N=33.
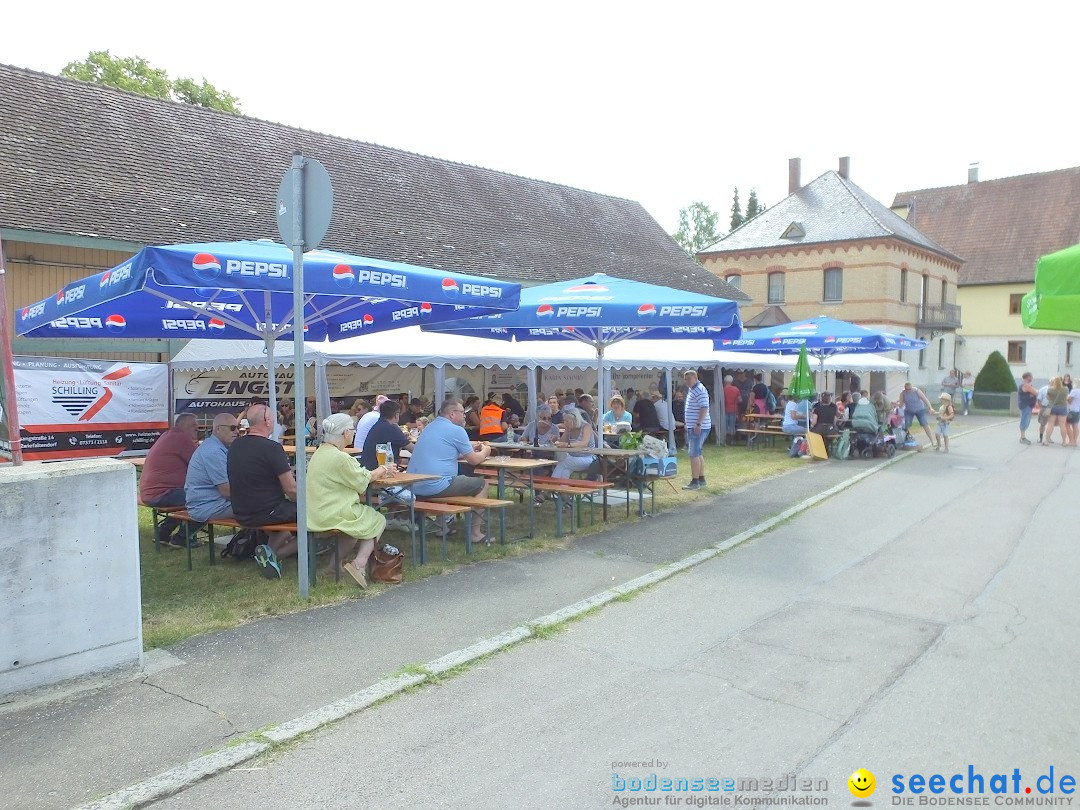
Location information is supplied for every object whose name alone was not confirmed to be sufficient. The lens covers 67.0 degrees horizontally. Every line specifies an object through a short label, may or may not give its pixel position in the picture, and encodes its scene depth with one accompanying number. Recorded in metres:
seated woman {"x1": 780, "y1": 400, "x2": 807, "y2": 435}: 16.95
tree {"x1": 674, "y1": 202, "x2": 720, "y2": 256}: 76.62
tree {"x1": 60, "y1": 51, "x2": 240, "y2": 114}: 30.47
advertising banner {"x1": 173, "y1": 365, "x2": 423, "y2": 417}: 14.48
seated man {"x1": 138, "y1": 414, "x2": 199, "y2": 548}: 7.85
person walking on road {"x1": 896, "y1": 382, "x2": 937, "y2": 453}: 17.33
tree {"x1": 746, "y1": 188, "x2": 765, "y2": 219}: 70.19
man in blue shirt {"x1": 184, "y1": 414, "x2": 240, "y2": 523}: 7.19
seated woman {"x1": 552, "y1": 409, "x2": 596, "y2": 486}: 10.16
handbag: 6.57
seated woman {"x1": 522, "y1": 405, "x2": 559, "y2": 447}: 11.02
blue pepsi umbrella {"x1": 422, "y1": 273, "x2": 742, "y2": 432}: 9.10
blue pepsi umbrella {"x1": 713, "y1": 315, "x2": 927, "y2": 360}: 16.33
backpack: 7.41
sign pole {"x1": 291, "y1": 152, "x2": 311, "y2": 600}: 5.84
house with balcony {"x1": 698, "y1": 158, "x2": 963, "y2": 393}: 34.34
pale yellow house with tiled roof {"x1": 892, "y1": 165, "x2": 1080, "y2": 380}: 43.12
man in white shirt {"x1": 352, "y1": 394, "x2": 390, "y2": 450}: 10.36
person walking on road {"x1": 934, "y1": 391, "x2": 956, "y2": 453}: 17.83
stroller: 16.12
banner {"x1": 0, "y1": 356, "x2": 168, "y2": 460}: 12.20
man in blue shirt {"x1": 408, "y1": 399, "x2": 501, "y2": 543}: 7.86
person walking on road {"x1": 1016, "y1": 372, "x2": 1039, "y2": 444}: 19.50
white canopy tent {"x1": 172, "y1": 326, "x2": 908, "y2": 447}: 11.95
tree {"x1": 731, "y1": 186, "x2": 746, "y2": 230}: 70.44
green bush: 34.19
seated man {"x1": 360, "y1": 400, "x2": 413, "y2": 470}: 8.36
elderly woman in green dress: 6.41
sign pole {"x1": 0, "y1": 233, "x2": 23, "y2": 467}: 4.76
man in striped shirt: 11.73
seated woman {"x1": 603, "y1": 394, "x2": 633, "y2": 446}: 11.66
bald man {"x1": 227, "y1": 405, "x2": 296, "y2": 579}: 6.67
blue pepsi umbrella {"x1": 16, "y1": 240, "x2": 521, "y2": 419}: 5.96
